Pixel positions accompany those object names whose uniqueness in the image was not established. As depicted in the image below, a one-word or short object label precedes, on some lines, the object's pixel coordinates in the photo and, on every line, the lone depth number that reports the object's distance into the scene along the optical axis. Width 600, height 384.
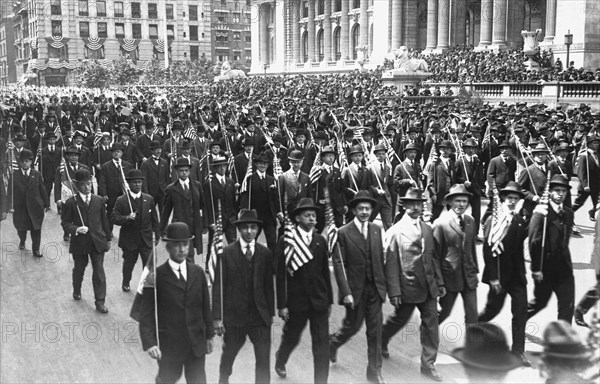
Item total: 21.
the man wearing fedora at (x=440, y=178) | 12.55
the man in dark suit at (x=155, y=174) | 13.18
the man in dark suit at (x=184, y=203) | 10.50
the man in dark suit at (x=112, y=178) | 12.54
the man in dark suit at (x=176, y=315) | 5.99
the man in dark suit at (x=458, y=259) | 7.47
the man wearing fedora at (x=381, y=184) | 11.70
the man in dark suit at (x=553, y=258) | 7.74
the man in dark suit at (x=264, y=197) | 11.05
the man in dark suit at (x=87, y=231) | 9.25
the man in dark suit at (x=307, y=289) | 6.69
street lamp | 31.92
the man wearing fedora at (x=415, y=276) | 7.15
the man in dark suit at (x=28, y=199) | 12.06
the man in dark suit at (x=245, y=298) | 6.49
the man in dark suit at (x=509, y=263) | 7.41
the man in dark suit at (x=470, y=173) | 12.84
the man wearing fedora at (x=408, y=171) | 12.42
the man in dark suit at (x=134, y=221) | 9.76
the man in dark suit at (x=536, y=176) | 11.86
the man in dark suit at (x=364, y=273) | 6.94
